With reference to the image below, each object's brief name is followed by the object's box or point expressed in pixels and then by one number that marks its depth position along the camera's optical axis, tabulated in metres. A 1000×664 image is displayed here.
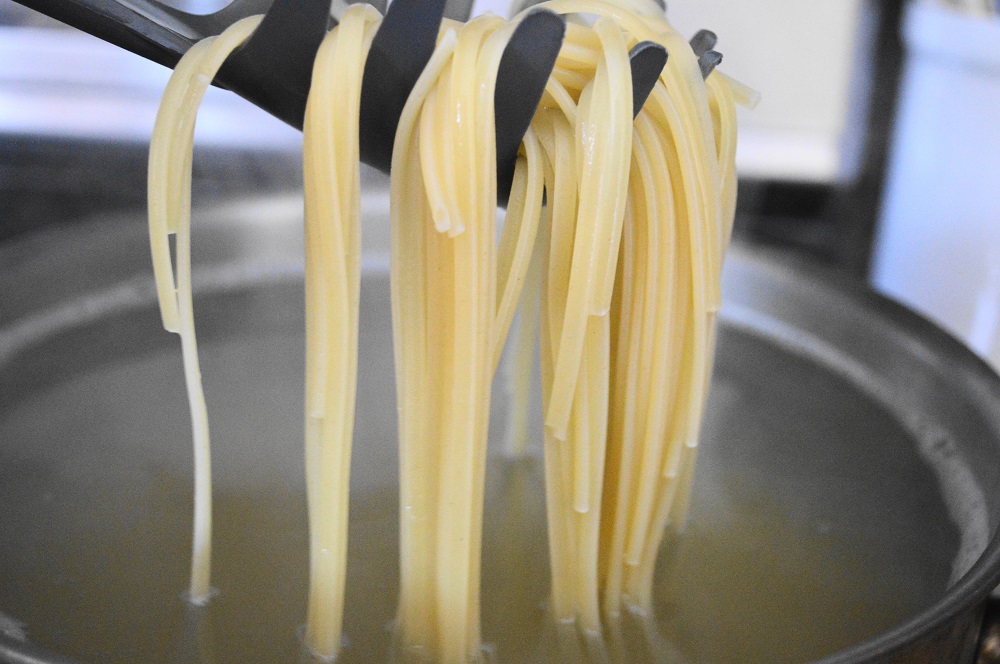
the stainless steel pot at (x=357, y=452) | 0.42
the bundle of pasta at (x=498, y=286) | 0.38
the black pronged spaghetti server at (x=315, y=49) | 0.37
